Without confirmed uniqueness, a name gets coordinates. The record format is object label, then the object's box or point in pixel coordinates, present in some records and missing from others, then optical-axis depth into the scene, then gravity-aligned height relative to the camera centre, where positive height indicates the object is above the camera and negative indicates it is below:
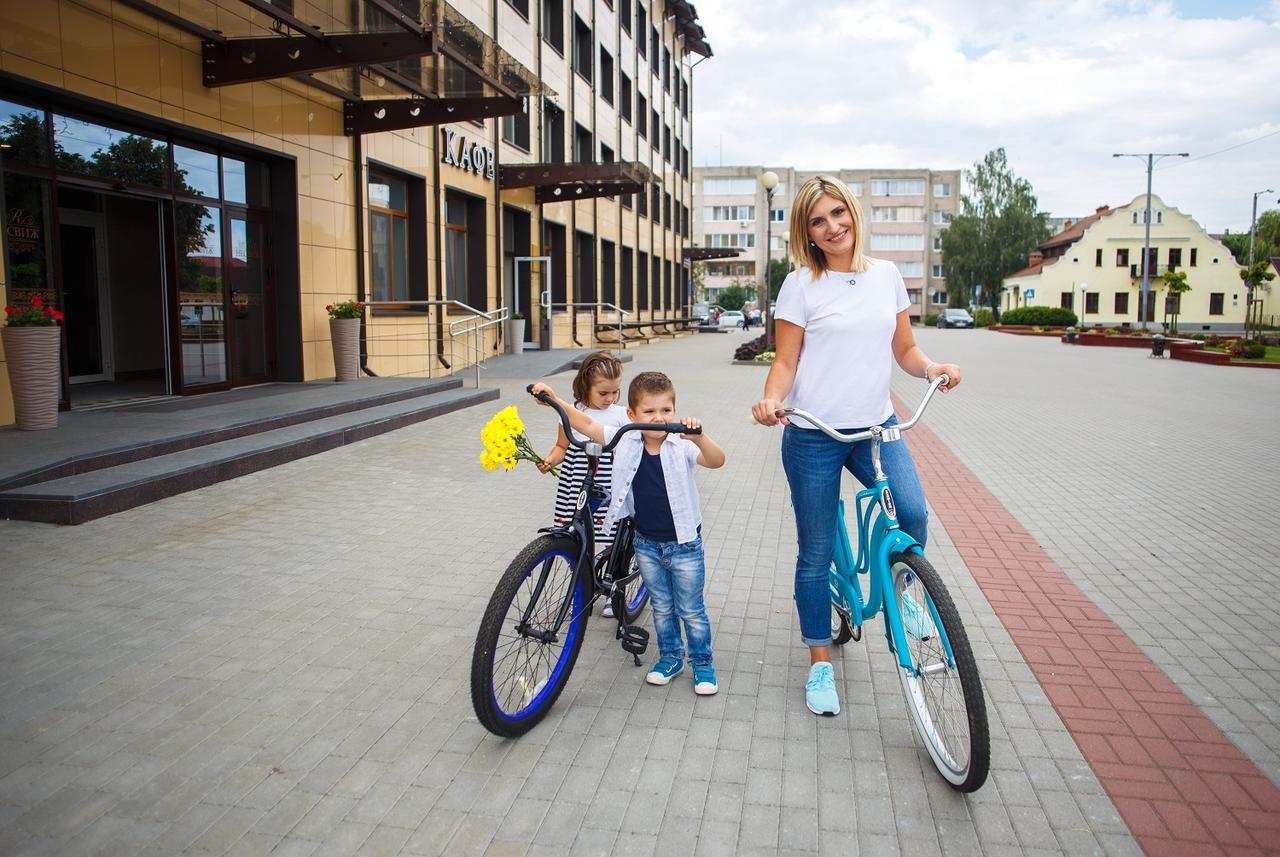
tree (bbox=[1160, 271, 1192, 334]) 48.03 +1.96
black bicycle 3.15 -1.08
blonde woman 3.34 -0.16
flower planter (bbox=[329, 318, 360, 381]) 13.62 -0.44
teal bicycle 2.85 -1.03
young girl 4.07 -0.43
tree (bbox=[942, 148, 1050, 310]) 75.81 +7.07
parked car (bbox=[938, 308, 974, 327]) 64.32 +0.01
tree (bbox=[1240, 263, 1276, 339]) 38.06 +1.86
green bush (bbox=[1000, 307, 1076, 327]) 55.94 +0.15
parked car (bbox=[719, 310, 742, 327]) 58.68 -0.09
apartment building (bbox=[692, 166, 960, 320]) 93.00 +10.25
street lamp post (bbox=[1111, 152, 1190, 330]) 46.90 +7.65
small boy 3.55 -0.72
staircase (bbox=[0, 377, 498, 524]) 6.38 -1.12
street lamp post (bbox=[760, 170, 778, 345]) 22.44 +3.23
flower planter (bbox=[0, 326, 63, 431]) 8.13 -0.50
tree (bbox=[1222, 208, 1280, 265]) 76.50 +6.69
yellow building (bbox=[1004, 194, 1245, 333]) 66.38 +3.44
